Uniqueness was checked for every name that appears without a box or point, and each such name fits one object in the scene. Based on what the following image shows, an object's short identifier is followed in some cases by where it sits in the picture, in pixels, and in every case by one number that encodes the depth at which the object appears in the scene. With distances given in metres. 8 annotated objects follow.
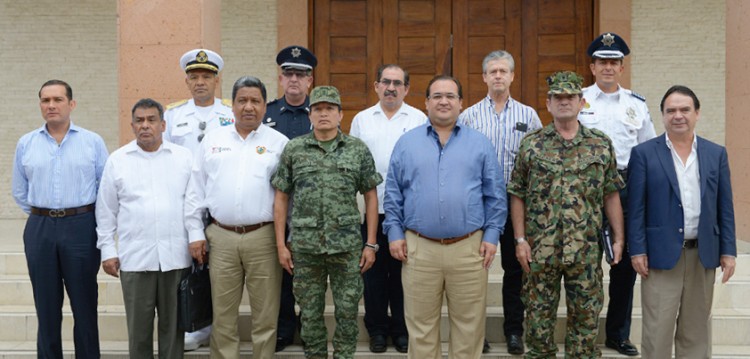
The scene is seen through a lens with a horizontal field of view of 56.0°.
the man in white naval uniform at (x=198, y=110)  5.14
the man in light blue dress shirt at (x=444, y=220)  4.36
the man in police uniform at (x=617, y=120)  4.98
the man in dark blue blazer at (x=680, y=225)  4.30
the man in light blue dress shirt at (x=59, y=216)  4.64
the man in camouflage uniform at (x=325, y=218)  4.39
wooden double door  8.94
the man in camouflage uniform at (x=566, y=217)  4.24
